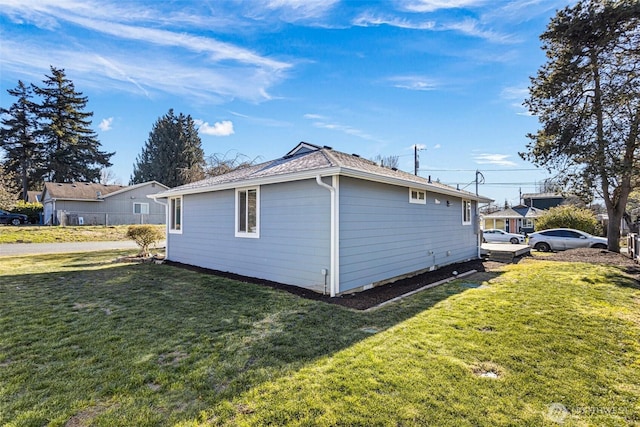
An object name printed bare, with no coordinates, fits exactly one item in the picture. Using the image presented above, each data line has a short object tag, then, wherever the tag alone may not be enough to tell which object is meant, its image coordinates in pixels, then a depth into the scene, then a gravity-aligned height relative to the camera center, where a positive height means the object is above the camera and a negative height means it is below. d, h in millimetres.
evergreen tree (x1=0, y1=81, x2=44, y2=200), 33969 +8893
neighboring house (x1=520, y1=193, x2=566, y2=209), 42550 +2017
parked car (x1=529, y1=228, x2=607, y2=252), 16094 -1345
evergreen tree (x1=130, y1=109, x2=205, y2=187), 39062 +8673
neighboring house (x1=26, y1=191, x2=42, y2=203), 36166 +2511
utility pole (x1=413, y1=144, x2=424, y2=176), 25344 +4681
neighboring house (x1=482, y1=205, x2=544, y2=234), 33250 -418
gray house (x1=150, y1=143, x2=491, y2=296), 6473 -175
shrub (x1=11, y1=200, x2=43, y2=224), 28234 +760
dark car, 25305 +40
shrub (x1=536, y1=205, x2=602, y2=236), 20062 -338
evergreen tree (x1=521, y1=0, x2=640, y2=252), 12133 +4854
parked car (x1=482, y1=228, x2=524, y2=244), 20756 -1508
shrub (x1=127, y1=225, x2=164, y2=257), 12680 -702
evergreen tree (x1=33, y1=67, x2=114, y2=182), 35688 +10047
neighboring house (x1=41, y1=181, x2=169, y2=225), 27625 +1275
